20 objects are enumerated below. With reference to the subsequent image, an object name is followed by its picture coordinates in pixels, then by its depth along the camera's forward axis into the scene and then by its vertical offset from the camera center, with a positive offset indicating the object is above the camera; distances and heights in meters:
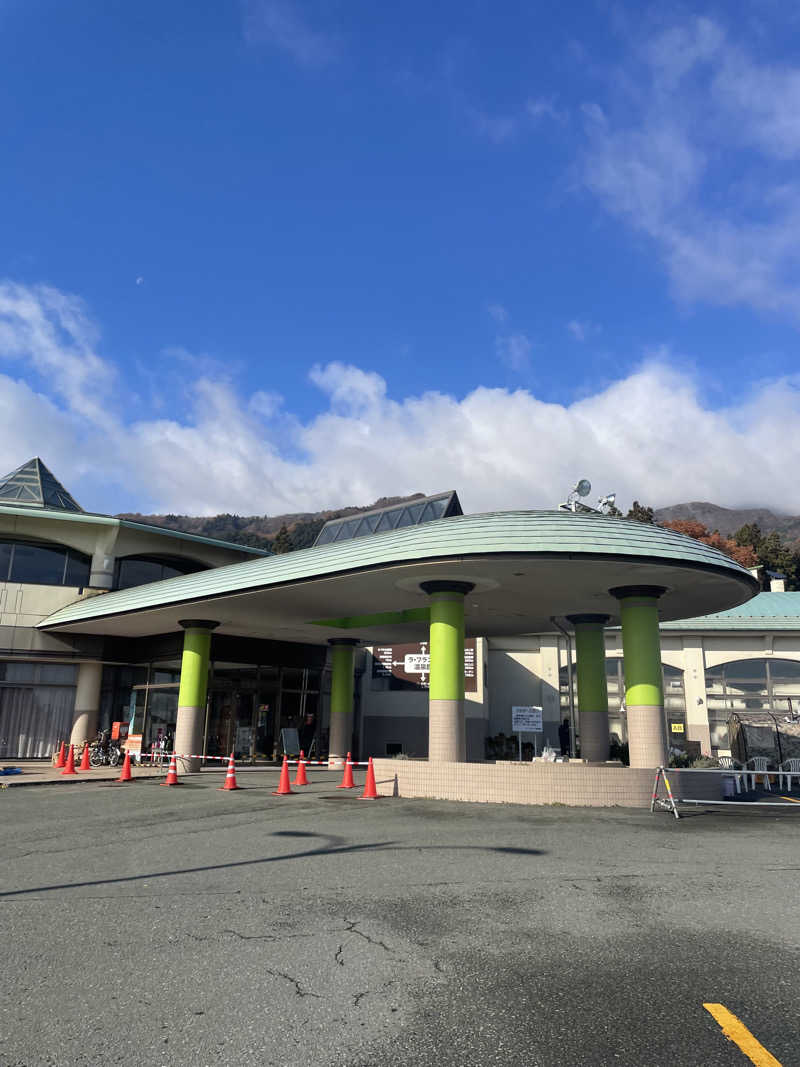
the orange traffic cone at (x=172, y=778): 19.34 -1.35
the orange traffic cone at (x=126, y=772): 19.90 -1.26
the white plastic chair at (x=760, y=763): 22.90 -0.82
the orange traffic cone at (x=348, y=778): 18.47 -1.22
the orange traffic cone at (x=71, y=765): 22.41 -1.23
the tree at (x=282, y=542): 97.74 +24.48
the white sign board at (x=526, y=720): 19.31 +0.31
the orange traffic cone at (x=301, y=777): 19.48 -1.27
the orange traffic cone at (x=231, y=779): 18.00 -1.27
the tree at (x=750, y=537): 74.50 +20.10
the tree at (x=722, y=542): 69.01 +18.93
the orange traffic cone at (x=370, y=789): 15.98 -1.27
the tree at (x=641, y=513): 73.49 +21.83
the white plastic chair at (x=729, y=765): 24.56 -0.96
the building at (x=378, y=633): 16.16 +3.38
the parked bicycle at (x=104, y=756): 26.75 -1.13
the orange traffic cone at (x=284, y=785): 16.97 -1.30
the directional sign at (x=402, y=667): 33.75 +2.93
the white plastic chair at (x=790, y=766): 22.28 -0.90
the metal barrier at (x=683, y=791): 14.37 -1.19
